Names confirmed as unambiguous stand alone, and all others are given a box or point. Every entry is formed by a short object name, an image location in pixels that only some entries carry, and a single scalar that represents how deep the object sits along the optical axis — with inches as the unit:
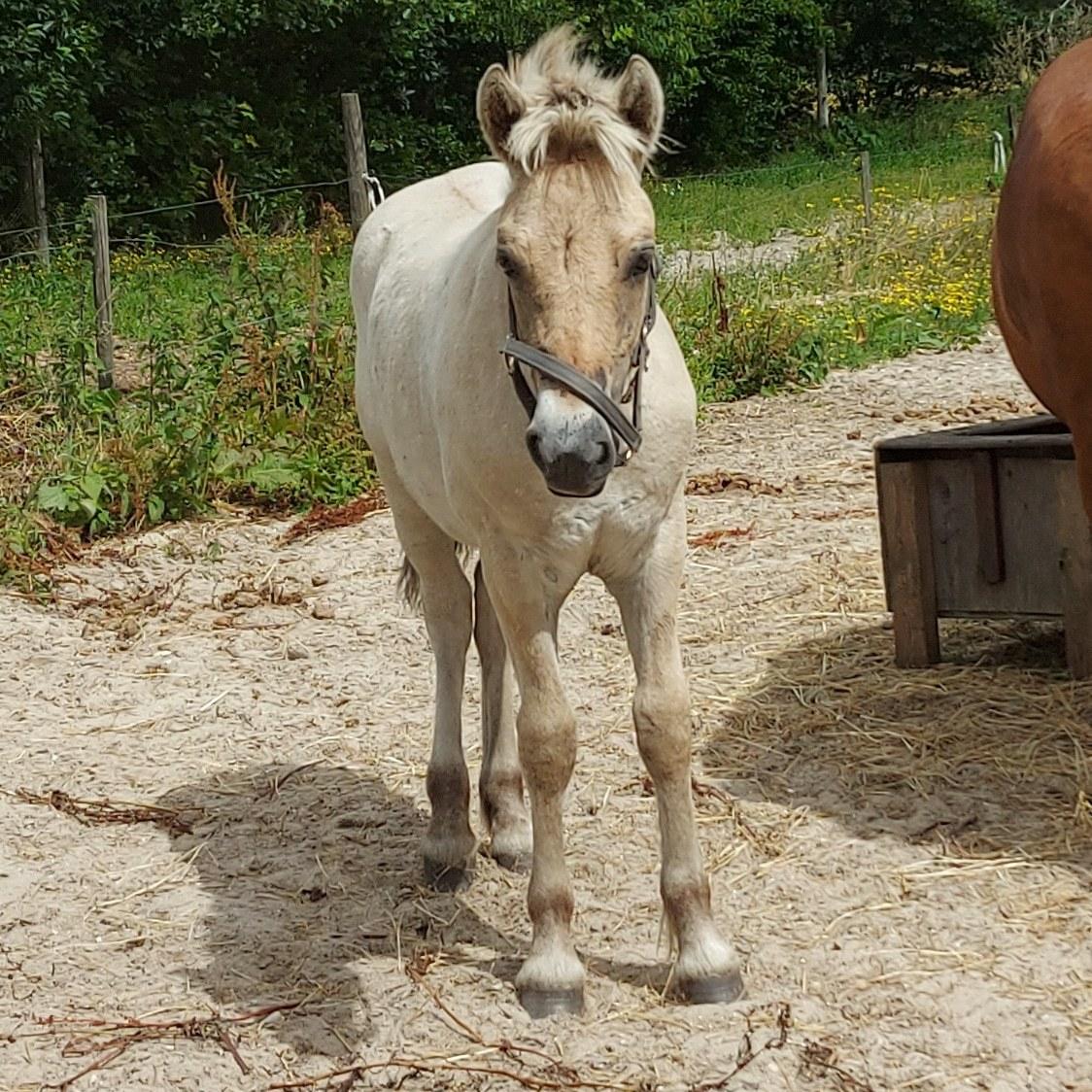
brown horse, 149.4
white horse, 111.9
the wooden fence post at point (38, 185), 661.3
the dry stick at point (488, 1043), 122.2
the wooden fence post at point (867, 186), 559.2
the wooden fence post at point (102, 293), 327.0
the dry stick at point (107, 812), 179.3
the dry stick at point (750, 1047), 115.8
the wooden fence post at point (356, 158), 341.1
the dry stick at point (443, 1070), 117.3
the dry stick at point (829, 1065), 114.4
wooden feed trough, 186.5
